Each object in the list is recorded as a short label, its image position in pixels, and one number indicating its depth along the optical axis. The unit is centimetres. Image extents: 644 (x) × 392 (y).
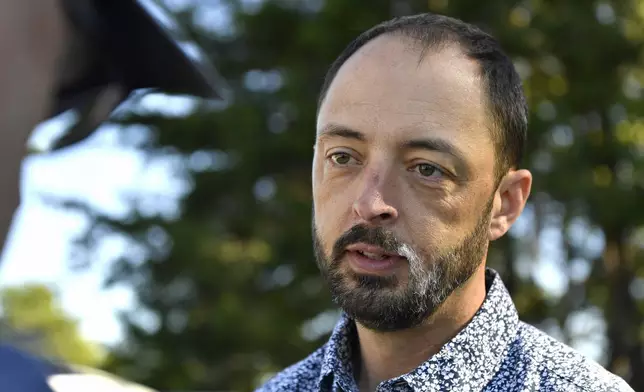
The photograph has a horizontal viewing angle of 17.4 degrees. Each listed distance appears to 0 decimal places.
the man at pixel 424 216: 139
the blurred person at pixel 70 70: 76
